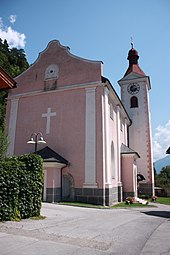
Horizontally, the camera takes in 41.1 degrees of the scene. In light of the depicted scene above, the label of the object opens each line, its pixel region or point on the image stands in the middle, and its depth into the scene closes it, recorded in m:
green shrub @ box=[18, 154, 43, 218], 8.57
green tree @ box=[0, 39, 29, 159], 31.77
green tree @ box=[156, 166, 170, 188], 52.38
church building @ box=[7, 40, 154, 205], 16.27
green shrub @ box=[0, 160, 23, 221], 7.64
